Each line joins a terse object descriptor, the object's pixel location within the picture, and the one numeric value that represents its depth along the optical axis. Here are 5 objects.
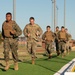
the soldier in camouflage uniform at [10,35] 11.61
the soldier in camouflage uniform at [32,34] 14.16
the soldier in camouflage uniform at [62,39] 21.52
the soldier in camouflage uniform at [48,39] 19.59
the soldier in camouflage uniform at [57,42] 22.65
